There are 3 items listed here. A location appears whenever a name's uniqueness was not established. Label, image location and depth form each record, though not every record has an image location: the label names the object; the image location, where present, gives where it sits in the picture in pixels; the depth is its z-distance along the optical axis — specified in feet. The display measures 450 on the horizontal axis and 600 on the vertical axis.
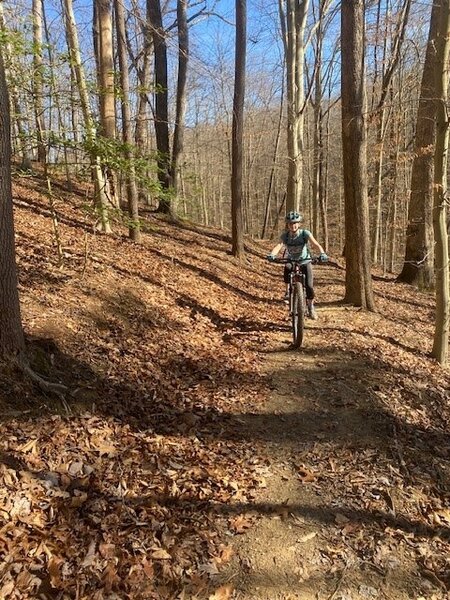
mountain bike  22.54
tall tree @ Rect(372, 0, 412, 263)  54.54
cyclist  23.71
